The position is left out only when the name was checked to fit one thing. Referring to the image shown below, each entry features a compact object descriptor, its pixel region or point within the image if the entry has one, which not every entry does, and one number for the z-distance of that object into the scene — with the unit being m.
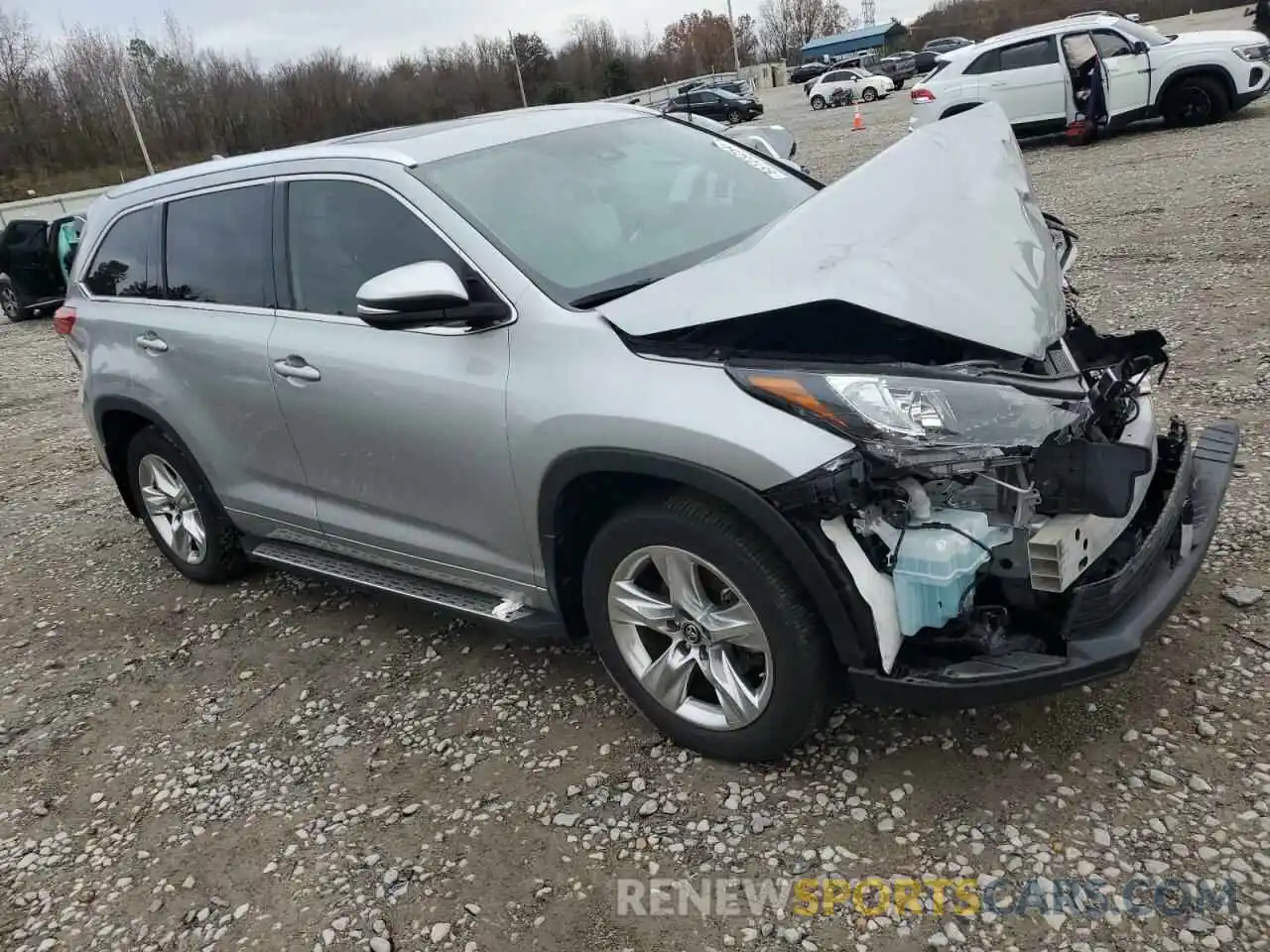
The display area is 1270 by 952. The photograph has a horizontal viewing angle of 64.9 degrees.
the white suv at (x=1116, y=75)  13.32
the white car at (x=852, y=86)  37.75
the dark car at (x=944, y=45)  52.28
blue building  81.50
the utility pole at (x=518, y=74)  78.13
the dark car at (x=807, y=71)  66.25
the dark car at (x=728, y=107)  36.84
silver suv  2.44
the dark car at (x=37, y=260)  15.05
